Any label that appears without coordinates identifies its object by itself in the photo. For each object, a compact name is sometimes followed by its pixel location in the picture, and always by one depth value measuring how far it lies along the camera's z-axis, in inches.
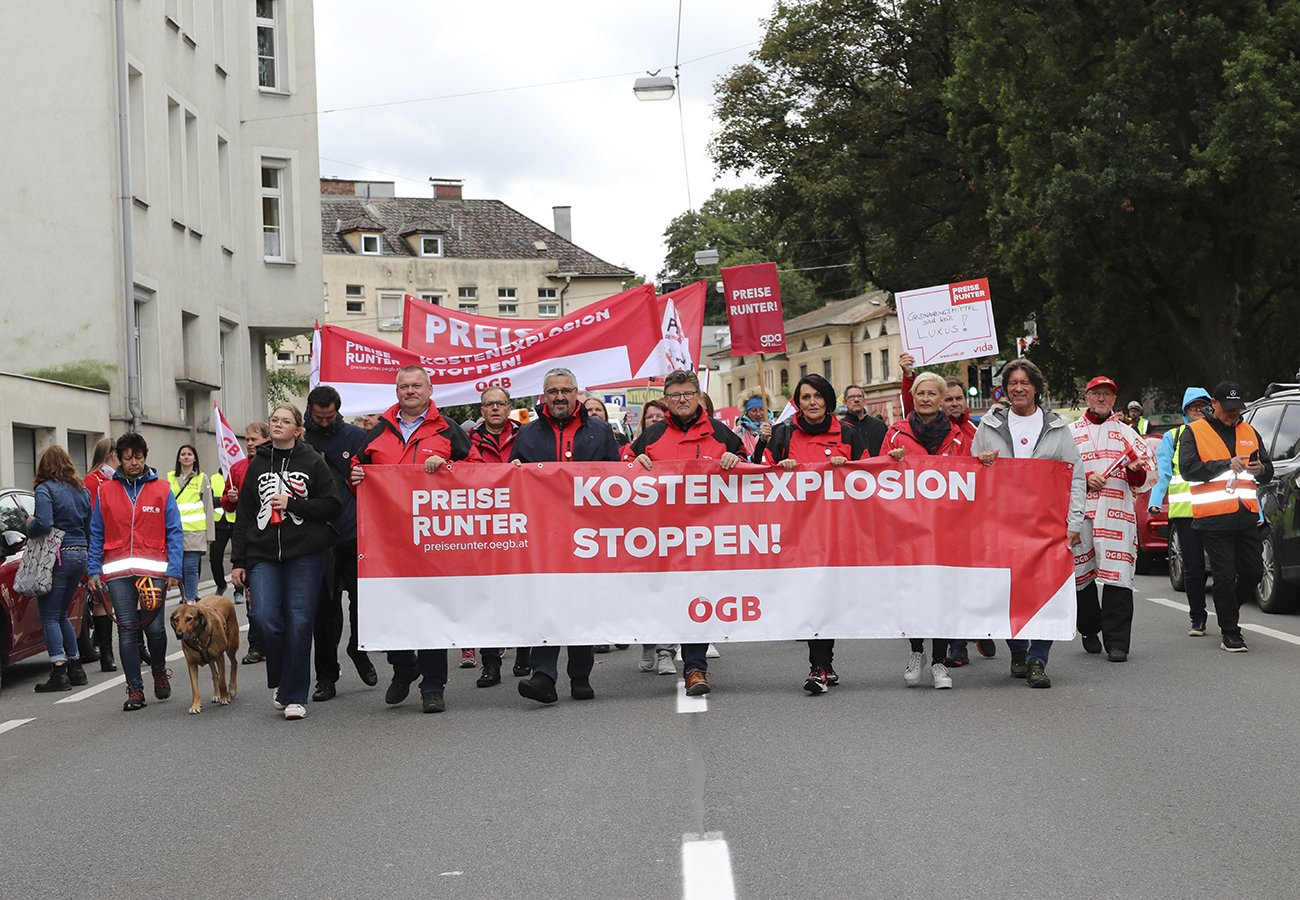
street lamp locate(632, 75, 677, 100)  1365.7
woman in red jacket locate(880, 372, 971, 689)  426.5
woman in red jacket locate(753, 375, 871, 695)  420.5
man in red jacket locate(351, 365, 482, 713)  414.6
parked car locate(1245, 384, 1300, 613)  564.1
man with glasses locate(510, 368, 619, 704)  415.8
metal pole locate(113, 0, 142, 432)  1064.7
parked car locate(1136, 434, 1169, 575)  767.1
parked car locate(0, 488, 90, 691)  493.7
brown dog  412.2
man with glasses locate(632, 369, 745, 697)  418.6
